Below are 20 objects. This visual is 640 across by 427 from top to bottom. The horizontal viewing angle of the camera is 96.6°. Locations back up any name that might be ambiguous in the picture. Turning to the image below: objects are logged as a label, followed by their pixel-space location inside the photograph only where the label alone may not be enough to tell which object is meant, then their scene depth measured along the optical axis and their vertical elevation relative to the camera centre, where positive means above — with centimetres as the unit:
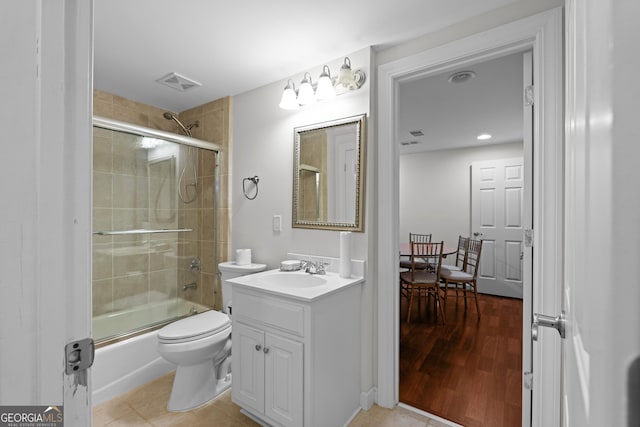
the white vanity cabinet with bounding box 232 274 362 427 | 147 -80
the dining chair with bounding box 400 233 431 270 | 503 -44
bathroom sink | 190 -46
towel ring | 246 +26
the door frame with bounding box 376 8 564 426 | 137 +27
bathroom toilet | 180 -95
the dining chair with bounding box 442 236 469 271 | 389 -62
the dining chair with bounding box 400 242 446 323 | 322 -75
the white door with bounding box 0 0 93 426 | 45 +2
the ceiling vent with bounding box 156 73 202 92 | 228 +108
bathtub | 190 -103
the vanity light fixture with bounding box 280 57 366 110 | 186 +86
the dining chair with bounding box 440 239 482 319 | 337 -75
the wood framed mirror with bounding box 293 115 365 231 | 191 +27
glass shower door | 229 -16
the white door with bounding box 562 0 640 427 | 17 +0
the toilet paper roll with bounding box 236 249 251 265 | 241 -38
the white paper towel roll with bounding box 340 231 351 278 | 184 -27
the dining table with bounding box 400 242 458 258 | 360 -51
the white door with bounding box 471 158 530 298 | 425 -13
